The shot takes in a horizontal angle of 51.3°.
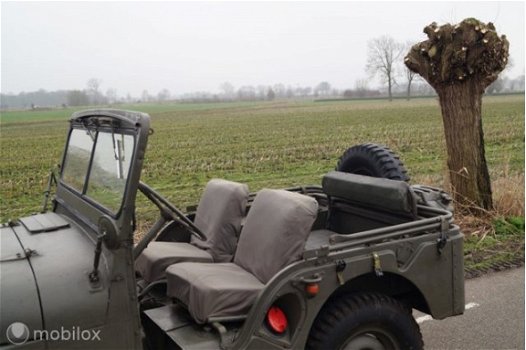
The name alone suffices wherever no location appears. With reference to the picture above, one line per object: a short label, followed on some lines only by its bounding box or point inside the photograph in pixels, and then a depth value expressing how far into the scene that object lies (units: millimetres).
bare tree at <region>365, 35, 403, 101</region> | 80938
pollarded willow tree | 7133
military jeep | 2645
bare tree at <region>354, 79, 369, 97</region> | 94712
